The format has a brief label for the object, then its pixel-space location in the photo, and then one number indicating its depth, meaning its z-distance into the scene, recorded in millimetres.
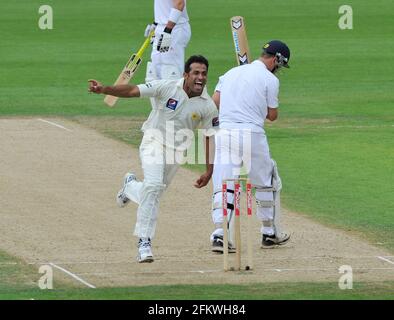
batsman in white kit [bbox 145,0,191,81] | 19422
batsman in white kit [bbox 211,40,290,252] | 13781
